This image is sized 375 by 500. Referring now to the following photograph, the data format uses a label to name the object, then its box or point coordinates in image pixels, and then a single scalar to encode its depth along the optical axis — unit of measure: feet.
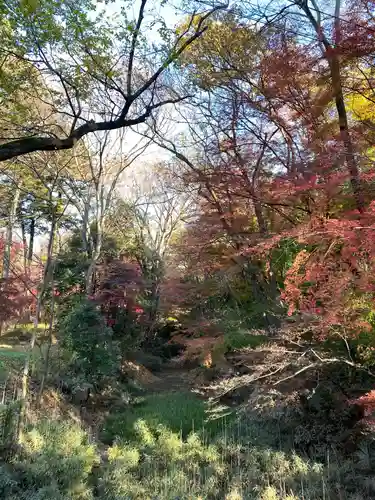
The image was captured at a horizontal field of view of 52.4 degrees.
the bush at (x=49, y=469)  11.65
